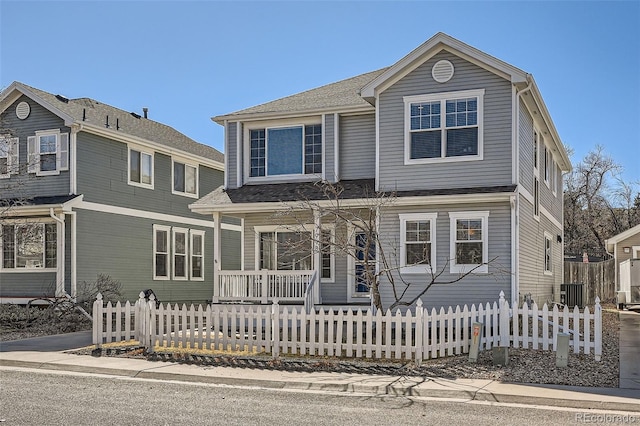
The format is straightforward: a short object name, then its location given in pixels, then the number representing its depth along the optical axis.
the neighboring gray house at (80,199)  22.55
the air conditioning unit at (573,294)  25.34
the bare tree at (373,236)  17.55
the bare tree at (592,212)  49.97
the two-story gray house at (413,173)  17.19
